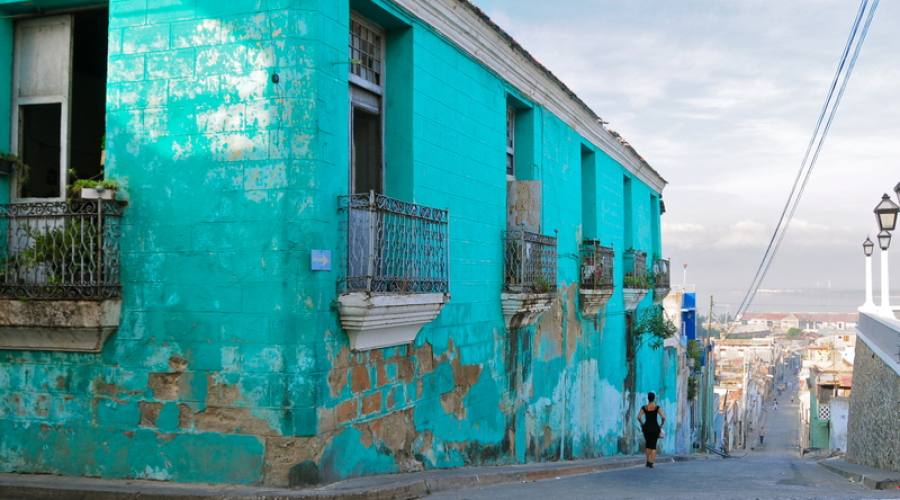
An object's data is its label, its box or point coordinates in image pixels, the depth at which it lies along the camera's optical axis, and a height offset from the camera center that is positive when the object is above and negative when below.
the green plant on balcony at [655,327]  16.53 -0.91
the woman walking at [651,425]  11.82 -2.15
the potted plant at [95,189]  5.80 +0.73
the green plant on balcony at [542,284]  9.86 +0.01
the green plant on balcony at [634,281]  15.77 +0.07
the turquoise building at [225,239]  5.57 +0.35
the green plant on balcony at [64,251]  5.82 +0.25
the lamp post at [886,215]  12.81 +1.16
